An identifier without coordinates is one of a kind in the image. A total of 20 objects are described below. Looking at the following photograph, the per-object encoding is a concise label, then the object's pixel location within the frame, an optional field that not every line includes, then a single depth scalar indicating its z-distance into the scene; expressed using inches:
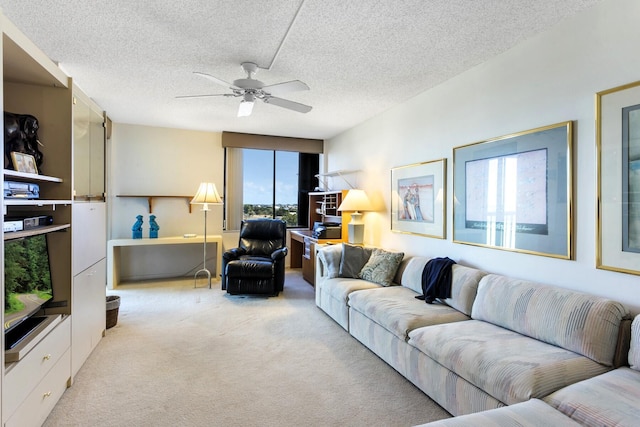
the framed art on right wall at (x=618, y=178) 71.8
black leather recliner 169.5
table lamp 172.2
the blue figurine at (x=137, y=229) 201.3
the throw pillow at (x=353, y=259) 146.1
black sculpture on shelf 74.0
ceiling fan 106.9
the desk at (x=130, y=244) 187.6
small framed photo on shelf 73.5
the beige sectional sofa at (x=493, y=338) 65.2
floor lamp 186.9
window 236.8
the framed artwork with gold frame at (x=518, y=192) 86.8
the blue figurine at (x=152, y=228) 205.8
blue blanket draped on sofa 109.3
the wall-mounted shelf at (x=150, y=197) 208.5
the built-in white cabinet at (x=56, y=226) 66.0
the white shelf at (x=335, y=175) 208.5
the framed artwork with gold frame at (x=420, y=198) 131.0
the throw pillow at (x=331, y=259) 148.7
